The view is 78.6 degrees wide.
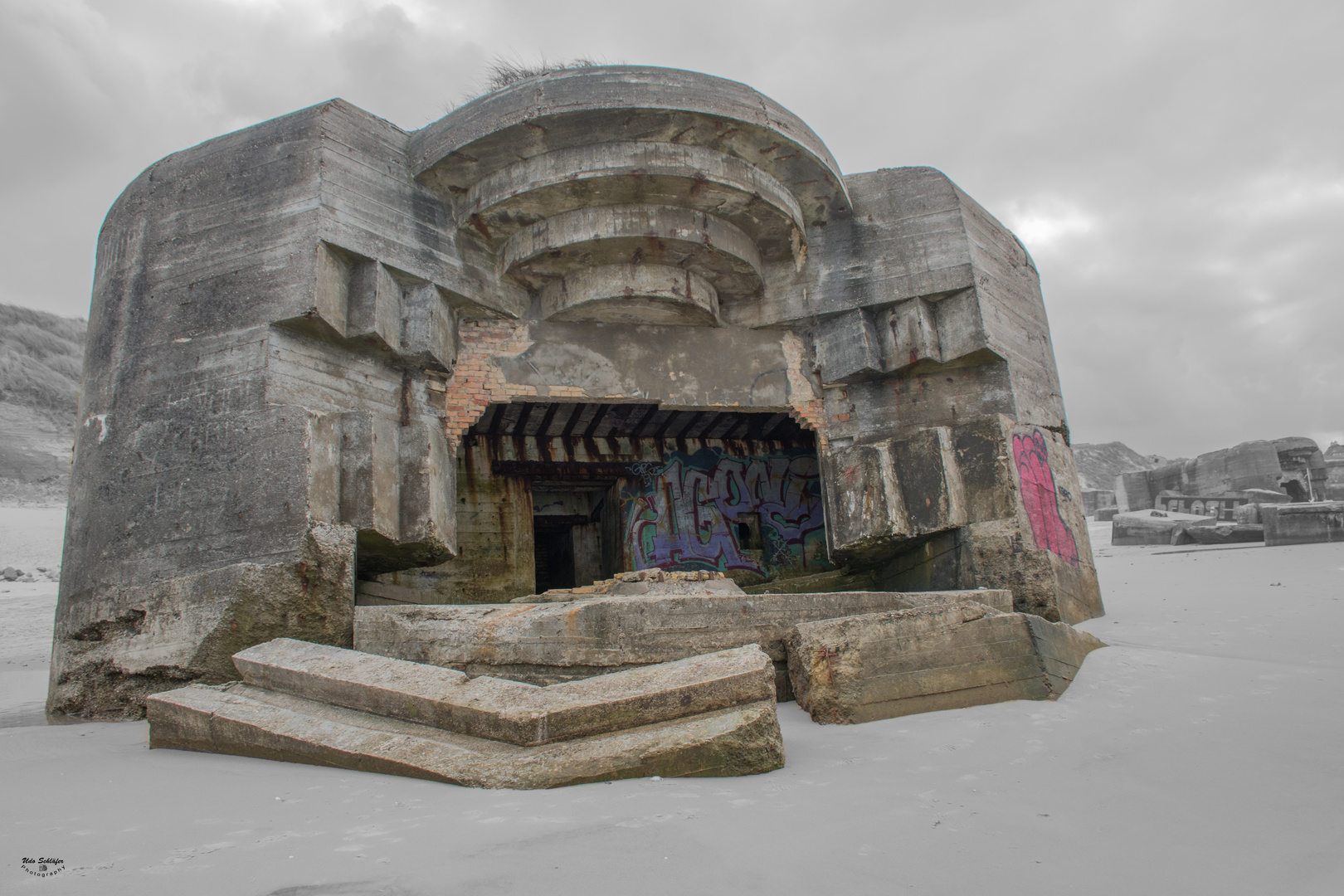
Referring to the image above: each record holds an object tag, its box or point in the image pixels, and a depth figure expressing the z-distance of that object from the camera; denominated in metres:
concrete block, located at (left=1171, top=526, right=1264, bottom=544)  13.45
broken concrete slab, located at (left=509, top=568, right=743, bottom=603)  5.48
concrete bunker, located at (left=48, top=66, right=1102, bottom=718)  5.41
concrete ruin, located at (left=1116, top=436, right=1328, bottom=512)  20.25
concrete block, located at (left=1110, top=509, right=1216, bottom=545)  14.92
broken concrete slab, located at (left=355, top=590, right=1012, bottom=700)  4.31
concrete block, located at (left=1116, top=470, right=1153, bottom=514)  22.80
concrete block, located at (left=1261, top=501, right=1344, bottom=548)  12.07
